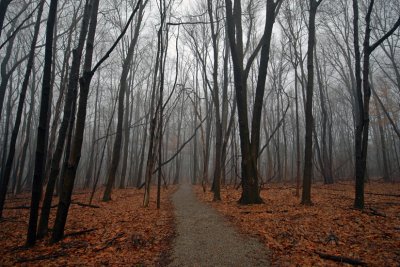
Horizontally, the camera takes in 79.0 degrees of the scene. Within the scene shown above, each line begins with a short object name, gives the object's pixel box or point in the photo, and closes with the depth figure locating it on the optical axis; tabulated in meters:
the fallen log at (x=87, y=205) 9.52
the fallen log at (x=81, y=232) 5.35
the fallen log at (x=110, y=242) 4.57
